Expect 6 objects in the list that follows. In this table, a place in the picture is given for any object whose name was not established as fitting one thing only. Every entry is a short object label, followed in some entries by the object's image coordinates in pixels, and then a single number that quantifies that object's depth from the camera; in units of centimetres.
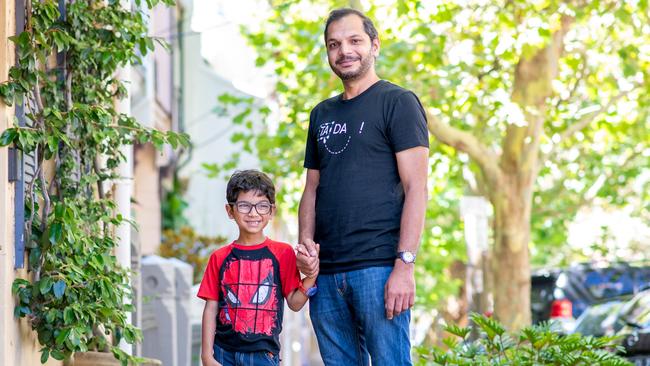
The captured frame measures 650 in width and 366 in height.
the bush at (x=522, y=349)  702
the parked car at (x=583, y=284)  1827
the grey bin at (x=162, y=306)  1143
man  491
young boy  539
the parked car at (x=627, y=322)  1023
